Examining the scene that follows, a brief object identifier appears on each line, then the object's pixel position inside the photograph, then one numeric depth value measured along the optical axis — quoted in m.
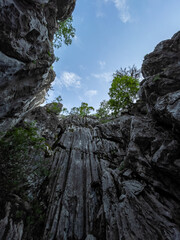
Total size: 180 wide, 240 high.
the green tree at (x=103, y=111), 26.05
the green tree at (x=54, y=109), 15.47
